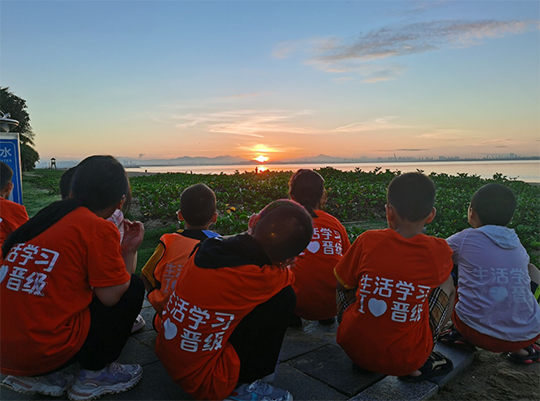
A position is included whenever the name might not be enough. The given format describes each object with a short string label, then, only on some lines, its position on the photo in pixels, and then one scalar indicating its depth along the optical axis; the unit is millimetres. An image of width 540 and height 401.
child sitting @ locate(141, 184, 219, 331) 2680
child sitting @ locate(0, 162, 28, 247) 2958
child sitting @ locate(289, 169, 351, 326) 3205
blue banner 5004
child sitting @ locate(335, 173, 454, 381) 2289
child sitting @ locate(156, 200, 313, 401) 1999
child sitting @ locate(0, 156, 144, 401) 1993
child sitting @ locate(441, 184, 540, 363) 2604
